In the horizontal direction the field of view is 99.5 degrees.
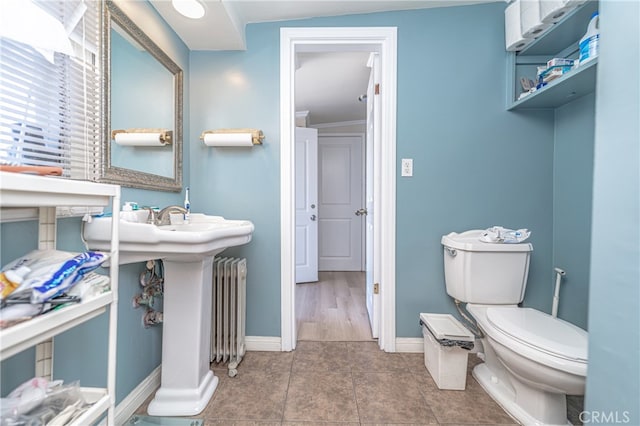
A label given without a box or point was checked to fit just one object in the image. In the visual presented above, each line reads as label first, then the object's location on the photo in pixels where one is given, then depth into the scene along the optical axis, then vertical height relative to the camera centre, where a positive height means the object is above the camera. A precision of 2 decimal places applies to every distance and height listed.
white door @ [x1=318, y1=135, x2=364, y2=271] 4.03 +0.03
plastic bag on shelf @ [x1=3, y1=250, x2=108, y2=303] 0.58 -0.16
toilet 1.02 -0.54
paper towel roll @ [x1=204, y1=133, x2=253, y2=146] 1.63 +0.39
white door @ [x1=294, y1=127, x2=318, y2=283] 3.30 +0.01
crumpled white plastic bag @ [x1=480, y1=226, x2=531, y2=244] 1.49 -0.17
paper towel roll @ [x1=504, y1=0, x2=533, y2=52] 1.54 +1.02
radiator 1.57 -0.62
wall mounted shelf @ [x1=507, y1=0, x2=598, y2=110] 1.24 +0.85
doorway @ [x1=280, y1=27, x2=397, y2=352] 1.71 +0.34
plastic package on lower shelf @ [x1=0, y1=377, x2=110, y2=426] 0.63 -0.51
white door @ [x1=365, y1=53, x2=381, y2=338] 1.84 -0.01
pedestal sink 1.23 -0.60
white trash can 1.36 -0.78
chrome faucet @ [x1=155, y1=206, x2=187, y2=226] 1.27 -0.06
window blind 0.75 +0.34
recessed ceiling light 1.34 +0.99
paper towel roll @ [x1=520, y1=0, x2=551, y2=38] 1.40 +0.98
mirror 1.10 +0.49
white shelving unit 0.53 -0.25
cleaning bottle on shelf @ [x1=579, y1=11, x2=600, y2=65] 1.16 +0.71
